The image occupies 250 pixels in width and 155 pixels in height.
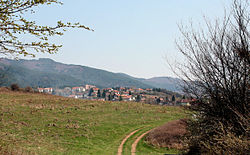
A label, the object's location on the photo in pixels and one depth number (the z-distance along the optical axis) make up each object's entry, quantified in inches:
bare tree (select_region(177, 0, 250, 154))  441.7
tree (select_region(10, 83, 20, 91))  2339.6
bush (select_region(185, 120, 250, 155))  370.9
